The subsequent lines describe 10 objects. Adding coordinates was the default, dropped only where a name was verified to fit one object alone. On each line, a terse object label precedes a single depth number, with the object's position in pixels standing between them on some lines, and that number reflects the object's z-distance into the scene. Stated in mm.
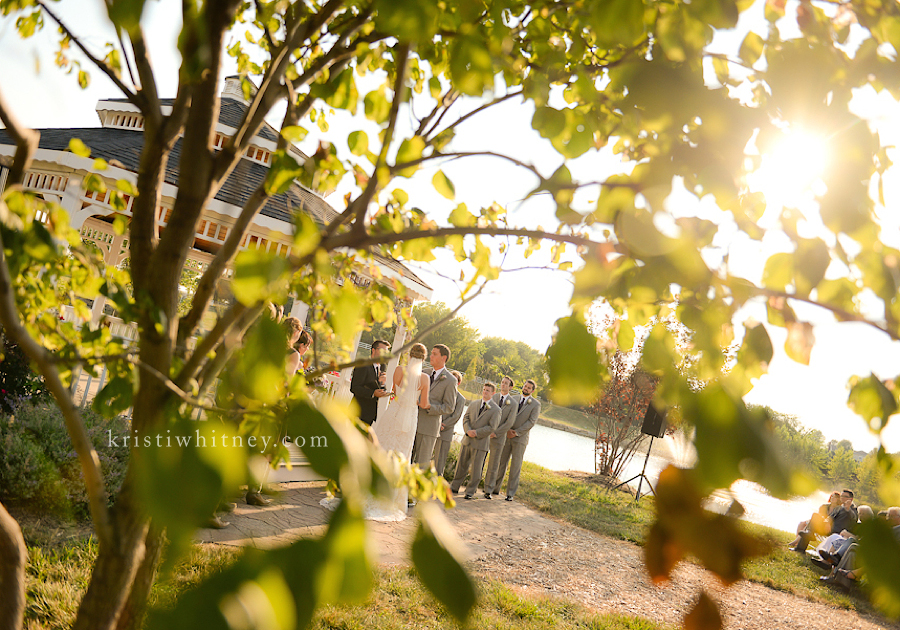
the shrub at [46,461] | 4270
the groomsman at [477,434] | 9445
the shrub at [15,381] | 5500
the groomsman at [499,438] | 9859
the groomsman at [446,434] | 8672
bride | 6719
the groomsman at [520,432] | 9953
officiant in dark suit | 7102
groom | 7773
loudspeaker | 13055
